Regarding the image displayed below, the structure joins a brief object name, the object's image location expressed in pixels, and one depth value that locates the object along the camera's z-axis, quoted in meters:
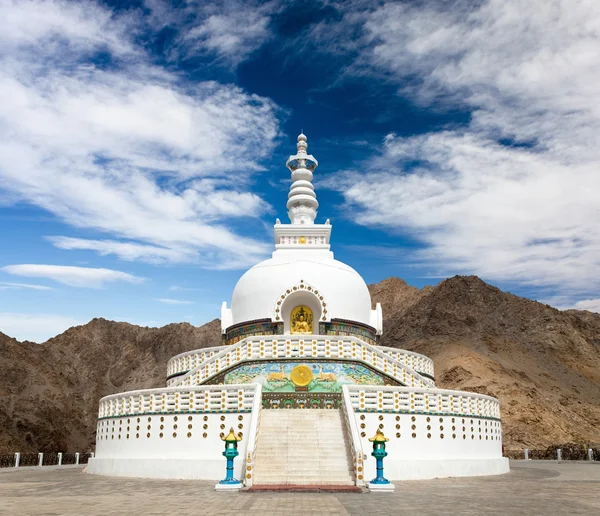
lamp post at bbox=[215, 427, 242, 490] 13.98
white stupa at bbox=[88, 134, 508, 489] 16.23
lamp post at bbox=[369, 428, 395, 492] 14.12
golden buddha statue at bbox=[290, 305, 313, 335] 25.45
